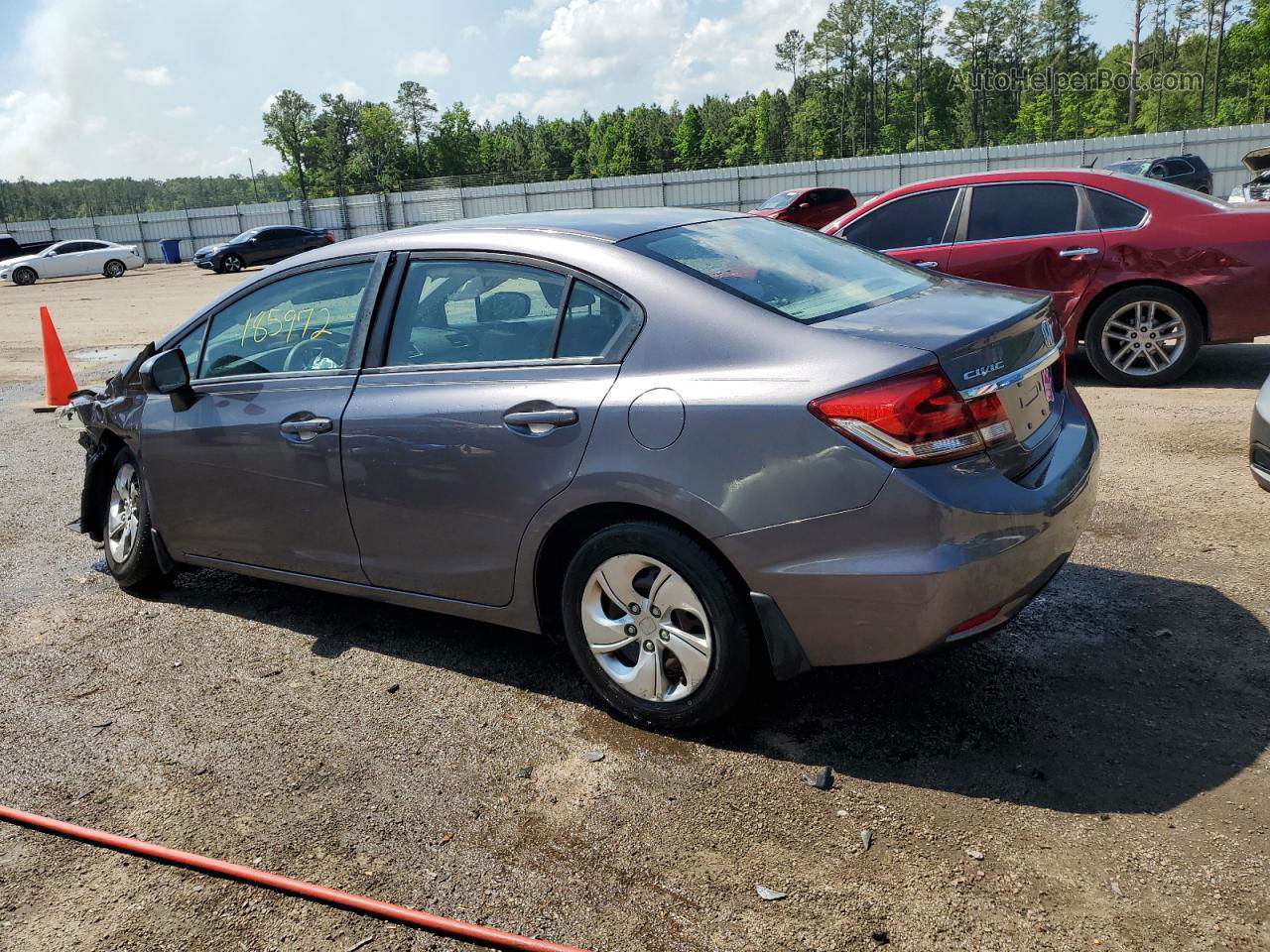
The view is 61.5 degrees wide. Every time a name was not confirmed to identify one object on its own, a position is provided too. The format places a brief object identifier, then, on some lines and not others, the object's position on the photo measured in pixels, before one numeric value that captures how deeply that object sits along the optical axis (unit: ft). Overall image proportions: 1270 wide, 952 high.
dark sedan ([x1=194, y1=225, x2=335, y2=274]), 117.80
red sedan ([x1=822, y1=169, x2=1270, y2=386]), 23.93
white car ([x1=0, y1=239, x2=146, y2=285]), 120.37
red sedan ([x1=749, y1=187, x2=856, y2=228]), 72.13
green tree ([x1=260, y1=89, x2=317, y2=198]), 334.24
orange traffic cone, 34.45
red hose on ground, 8.31
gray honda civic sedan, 9.57
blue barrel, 160.45
